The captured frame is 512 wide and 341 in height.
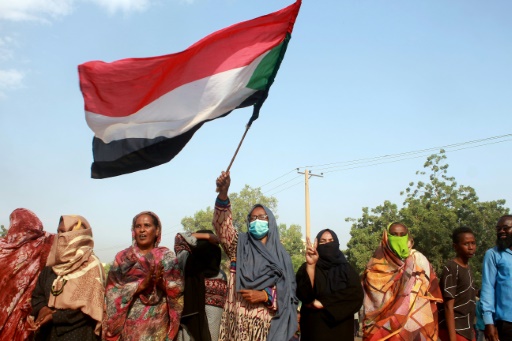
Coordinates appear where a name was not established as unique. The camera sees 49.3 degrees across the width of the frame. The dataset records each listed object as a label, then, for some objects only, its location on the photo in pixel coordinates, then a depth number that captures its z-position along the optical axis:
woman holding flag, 5.31
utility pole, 27.11
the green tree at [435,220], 27.58
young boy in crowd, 6.31
